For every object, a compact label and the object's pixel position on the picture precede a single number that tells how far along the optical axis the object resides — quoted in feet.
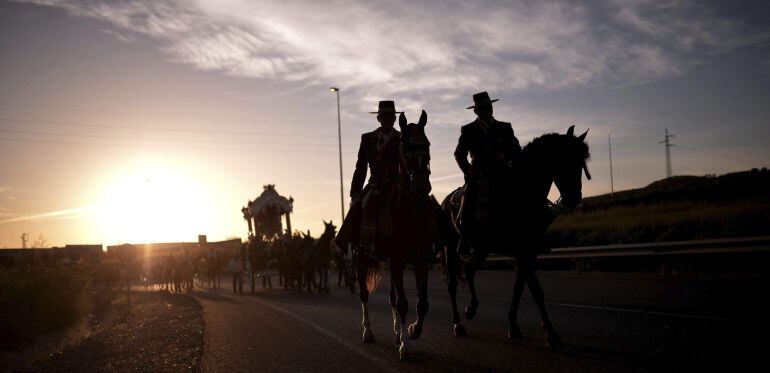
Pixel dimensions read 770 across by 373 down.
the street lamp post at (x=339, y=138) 162.71
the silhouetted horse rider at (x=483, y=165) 25.68
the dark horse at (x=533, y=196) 24.56
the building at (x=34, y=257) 74.64
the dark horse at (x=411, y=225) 22.76
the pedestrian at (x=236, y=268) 101.09
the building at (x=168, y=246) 91.40
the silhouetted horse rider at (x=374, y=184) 24.79
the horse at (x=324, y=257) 76.33
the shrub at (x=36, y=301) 54.79
